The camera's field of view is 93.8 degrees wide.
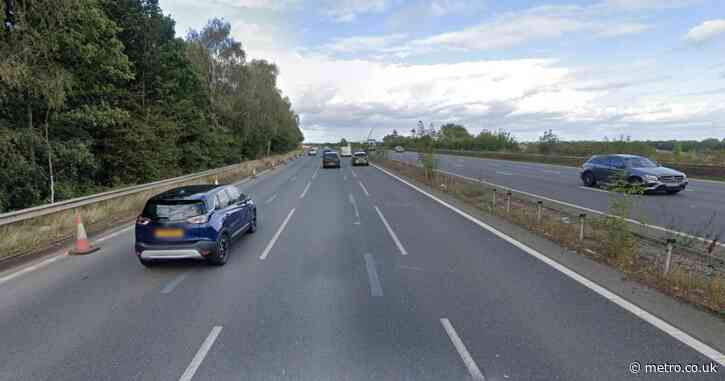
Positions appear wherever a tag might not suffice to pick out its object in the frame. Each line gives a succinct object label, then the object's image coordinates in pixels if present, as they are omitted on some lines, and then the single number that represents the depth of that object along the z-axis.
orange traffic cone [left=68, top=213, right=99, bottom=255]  7.30
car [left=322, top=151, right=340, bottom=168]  34.77
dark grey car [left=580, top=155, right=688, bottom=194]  13.80
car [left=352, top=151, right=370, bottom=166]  37.38
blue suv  5.98
